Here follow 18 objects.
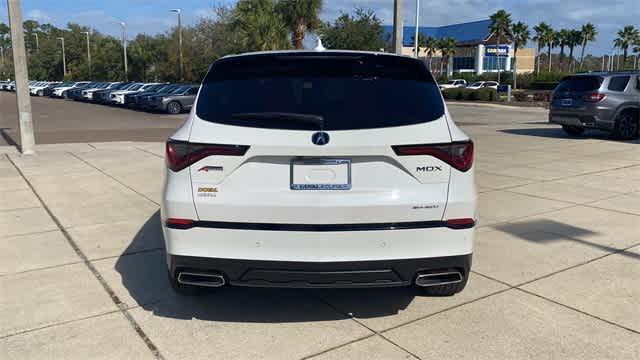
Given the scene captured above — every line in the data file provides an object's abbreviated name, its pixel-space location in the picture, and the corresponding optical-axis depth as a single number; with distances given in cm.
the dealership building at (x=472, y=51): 8875
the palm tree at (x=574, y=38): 9050
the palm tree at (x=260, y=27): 4112
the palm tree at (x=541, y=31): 8338
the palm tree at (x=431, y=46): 8975
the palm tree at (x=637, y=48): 8882
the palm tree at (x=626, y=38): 8838
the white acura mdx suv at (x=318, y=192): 320
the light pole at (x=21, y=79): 1162
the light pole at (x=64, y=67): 8119
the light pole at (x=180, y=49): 4533
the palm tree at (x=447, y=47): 8906
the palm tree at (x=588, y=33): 8906
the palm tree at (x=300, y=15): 4172
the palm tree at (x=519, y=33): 7825
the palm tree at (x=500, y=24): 7331
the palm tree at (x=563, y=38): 9081
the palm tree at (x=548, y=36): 8338
